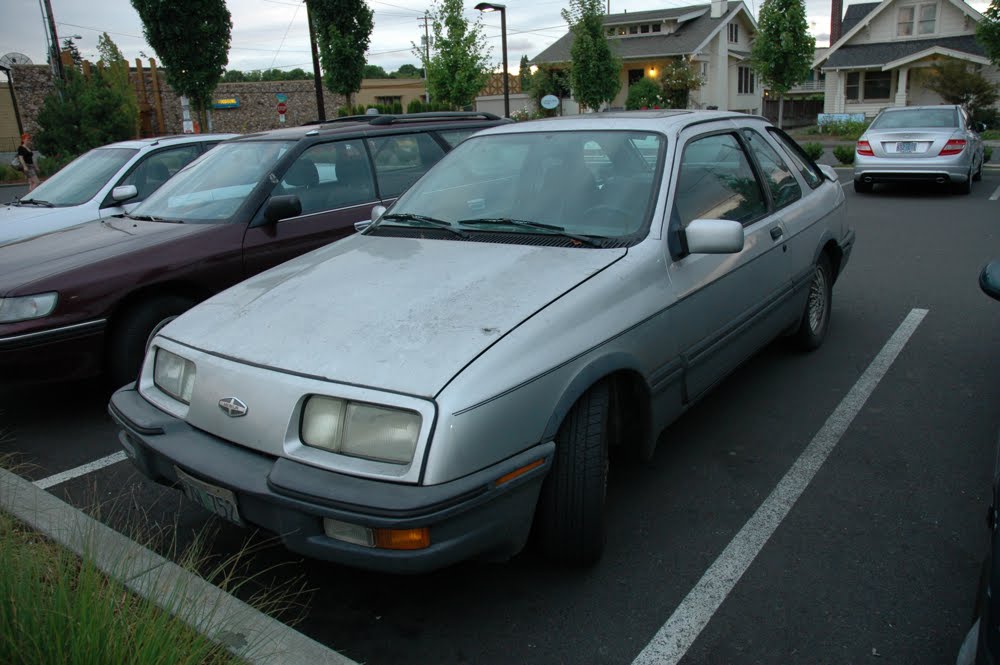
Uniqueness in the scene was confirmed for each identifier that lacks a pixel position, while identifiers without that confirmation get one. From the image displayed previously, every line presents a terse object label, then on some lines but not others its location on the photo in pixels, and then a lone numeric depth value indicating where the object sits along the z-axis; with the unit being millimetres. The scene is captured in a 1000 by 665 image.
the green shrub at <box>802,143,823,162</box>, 18406
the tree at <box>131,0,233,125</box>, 16750
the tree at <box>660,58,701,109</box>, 34781
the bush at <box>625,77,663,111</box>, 34969
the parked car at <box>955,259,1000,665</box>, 1850
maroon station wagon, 4492
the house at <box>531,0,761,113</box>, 39594
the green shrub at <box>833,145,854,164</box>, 19141
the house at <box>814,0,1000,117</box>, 35188
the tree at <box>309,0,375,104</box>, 20438
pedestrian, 16922
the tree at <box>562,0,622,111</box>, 30281
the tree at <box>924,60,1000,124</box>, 29312
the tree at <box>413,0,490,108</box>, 29172
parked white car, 7137
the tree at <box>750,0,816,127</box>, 28516
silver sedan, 12961
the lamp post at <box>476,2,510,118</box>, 26375
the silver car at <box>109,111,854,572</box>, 2453
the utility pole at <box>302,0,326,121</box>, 20781
